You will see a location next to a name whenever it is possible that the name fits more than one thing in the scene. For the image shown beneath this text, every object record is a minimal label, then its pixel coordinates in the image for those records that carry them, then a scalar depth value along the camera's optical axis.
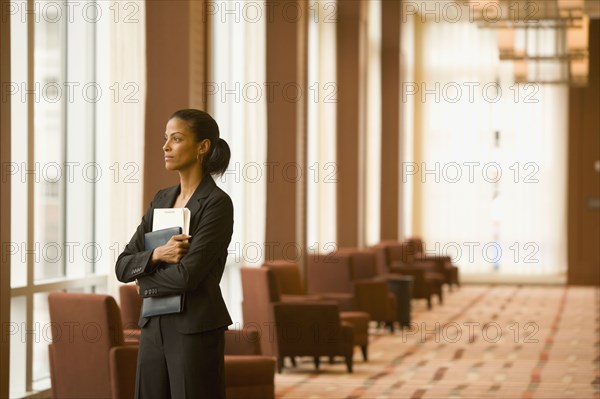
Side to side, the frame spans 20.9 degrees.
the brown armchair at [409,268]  23.85
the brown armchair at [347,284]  18.79
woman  5.53
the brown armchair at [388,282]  20.05
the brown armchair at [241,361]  10.07
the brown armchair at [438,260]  27.51
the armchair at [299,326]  14.31
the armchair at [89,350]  8.98
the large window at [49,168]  11.40
